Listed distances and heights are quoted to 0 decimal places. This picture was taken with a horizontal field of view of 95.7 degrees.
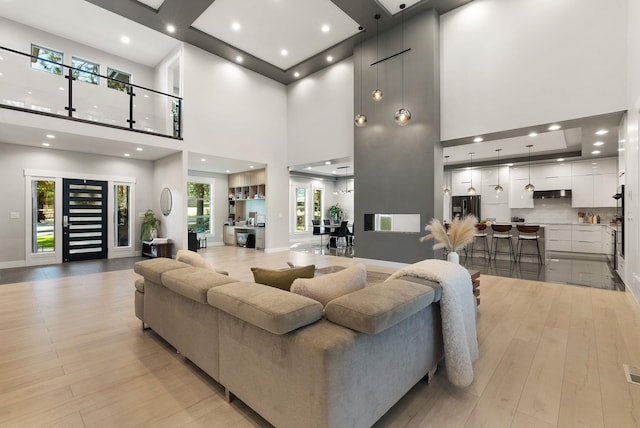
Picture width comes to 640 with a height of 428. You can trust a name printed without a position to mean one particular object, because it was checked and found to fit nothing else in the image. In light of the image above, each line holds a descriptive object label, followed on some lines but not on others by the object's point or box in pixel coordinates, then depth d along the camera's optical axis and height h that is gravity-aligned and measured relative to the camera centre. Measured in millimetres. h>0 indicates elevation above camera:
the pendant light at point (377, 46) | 5332 +4067
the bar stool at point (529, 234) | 6910 -517
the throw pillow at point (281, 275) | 2080 -452
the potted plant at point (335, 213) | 14570 +53
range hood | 8933 +613
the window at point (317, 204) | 14008 +495
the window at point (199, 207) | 10828 +292
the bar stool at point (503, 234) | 7376 -539
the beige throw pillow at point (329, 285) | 1818 -463
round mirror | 7892 +372
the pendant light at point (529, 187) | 8930 +812
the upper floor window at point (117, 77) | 7356 +4025
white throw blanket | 1994 -774
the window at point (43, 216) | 7020 -18
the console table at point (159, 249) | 7633 -907
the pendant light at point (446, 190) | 10781 +901
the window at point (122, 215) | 8242 -2
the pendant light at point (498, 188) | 9352 +821
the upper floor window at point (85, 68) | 6668 +3989
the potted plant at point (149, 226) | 8203 -324
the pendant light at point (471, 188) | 9941 +873
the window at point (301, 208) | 13453 +289
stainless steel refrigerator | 10513 +300
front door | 7434 -127
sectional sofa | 1390 -750
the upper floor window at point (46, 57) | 6218 +3940
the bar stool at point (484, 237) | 7925 -671
